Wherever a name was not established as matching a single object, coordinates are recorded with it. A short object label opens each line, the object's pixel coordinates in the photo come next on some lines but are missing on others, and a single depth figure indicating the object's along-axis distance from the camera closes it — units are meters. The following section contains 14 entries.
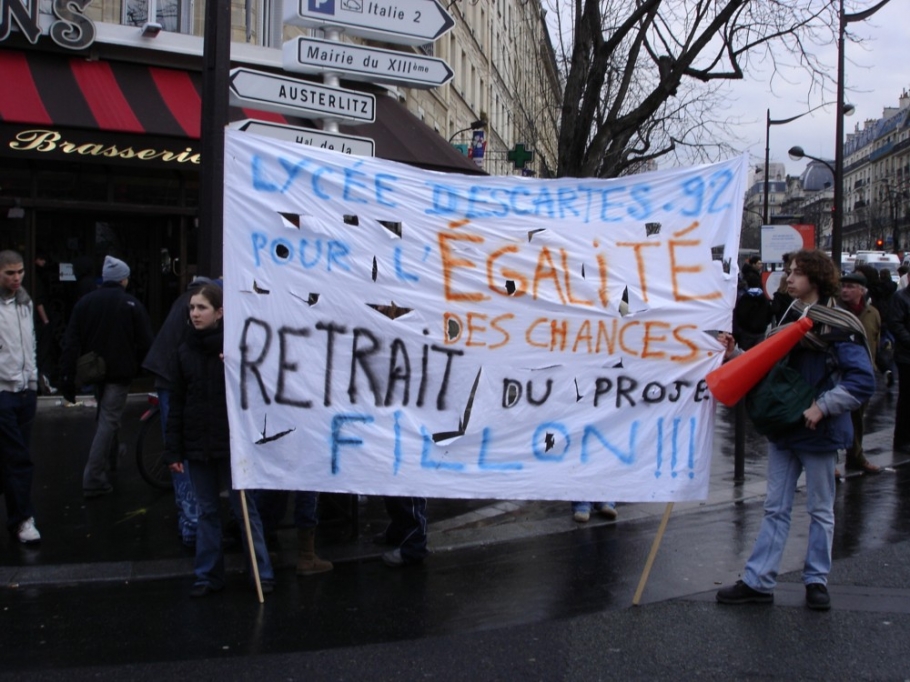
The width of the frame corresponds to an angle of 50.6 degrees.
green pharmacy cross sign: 15.45
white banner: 5.15
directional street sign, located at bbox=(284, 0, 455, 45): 7.16
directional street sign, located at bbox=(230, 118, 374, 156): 6.70
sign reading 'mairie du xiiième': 7.11
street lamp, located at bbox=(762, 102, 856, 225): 34.83
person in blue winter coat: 4.88
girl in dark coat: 5.20
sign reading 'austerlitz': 6.60
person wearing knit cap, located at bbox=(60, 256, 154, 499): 7.55
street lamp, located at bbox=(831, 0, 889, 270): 17.16
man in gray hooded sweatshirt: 6.14
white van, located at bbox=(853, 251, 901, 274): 33.19
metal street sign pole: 6.49
